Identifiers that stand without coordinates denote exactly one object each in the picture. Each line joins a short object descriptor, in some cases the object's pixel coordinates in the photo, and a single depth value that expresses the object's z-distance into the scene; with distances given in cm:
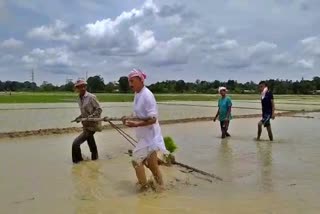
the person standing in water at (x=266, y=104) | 1253
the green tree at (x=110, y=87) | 9438
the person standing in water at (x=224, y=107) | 1300
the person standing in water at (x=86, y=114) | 854
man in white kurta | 593
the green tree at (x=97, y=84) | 9294
